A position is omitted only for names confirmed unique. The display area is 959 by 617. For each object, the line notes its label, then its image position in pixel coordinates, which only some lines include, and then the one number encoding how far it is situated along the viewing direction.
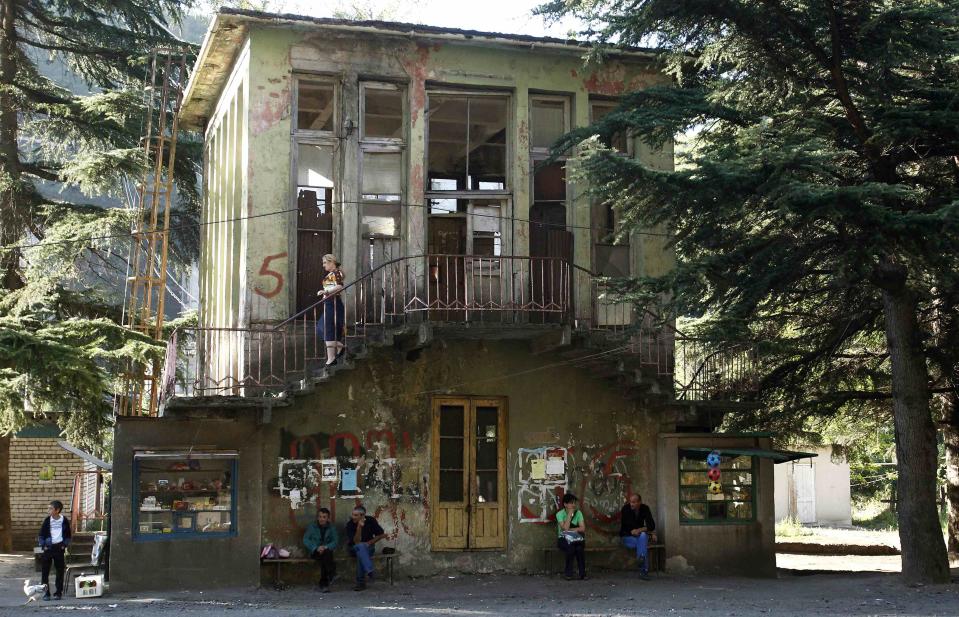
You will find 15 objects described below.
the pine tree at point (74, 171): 22.20
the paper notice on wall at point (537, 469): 19.78
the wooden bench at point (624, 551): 19.64
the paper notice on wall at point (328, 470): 18.83
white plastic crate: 17.55
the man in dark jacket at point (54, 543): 18.23
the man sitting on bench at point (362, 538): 18.19
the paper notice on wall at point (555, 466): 19.86
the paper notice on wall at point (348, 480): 18.91
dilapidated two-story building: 18.38
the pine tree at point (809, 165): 15.80
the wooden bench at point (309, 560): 18.30
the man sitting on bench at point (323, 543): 18.12
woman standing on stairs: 18.41
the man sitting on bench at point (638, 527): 19.33
